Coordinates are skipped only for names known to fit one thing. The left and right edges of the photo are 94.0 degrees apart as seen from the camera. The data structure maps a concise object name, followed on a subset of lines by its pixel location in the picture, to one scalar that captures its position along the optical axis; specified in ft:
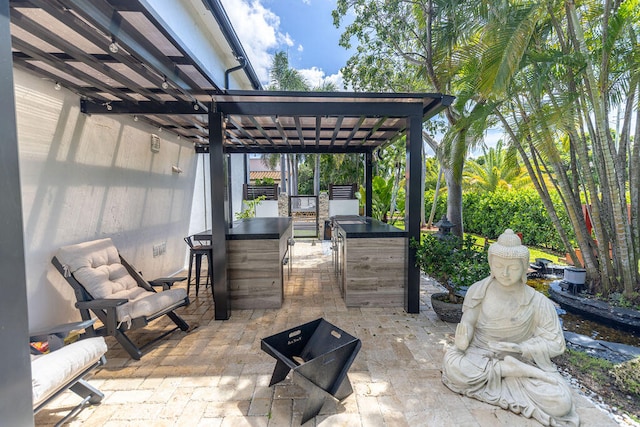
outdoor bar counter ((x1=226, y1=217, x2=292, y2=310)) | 13.89
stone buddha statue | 6.95
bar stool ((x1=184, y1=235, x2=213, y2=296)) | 15.27
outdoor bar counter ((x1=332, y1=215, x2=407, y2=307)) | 14.24
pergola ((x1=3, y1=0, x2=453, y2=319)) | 6.95
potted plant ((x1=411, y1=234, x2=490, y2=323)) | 11.78
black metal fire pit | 6.91
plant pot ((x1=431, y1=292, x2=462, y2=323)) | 12.31
